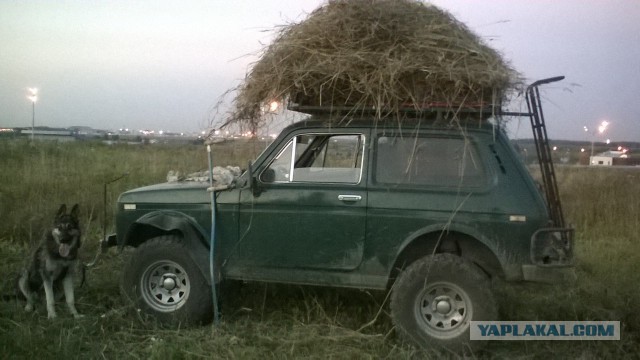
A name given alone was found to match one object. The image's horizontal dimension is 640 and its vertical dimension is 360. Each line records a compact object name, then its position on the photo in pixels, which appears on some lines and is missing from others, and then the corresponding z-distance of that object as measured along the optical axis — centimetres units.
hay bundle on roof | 449
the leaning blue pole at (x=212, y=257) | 465
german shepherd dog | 500
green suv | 429
